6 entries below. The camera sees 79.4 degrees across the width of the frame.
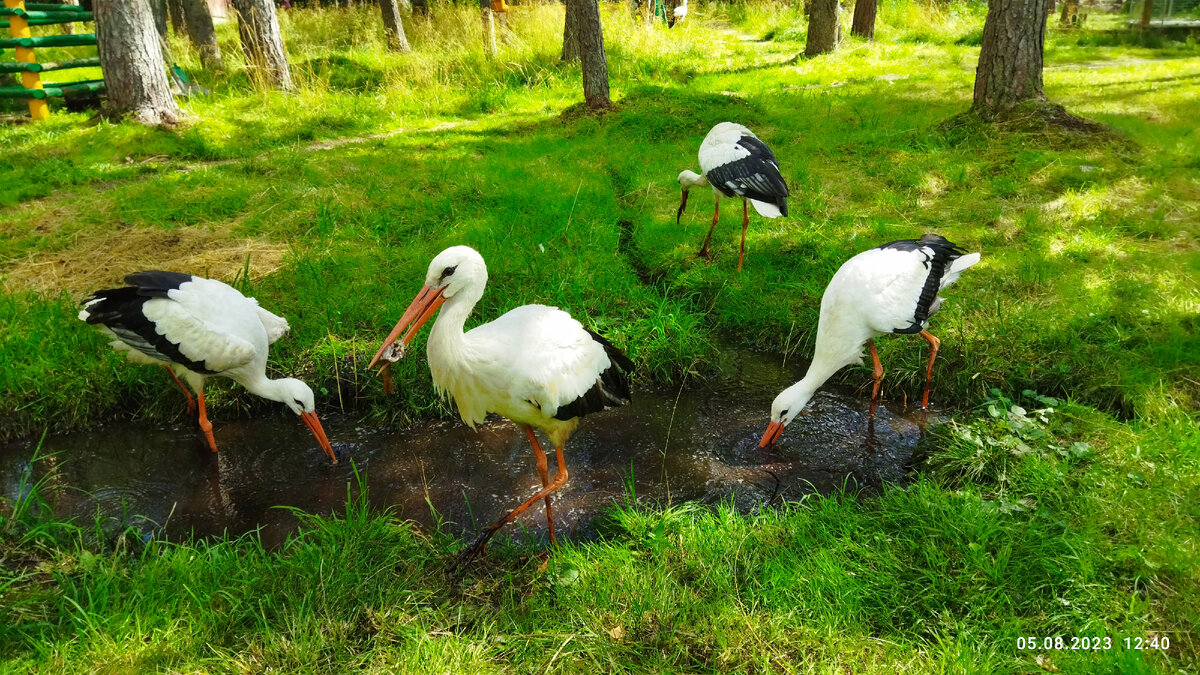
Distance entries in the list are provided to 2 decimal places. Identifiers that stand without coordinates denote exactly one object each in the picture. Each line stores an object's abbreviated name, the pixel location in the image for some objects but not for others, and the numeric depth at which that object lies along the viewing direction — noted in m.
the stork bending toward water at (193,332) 3.72
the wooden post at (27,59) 8.40
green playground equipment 8.40
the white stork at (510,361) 2.89
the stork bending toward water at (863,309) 3.74
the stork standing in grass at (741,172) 5.31
